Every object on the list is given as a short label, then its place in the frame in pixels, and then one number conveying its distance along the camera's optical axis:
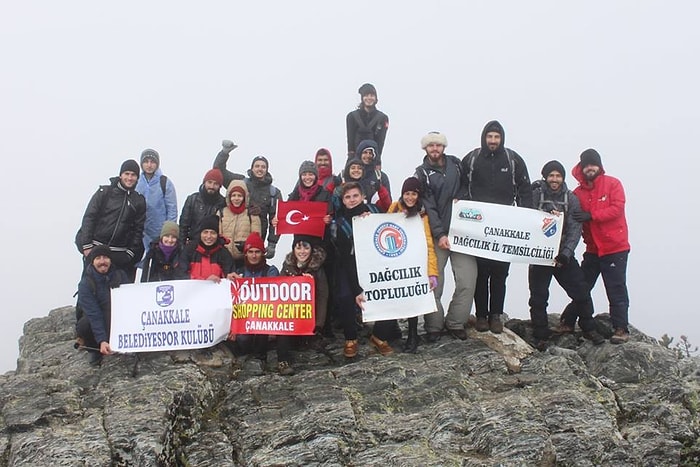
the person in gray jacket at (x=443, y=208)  12.26
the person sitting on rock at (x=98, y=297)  11.59
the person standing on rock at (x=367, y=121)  15.52
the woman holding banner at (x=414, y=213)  11.98
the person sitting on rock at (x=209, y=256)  12.06
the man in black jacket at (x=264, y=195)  13.52
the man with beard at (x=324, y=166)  13.54
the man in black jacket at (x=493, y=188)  12.30
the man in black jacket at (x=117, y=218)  12.20
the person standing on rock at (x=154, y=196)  13.65
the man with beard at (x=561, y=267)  12.52
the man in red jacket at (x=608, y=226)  12.28
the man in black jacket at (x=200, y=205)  12.87
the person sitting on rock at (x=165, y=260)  12.18
